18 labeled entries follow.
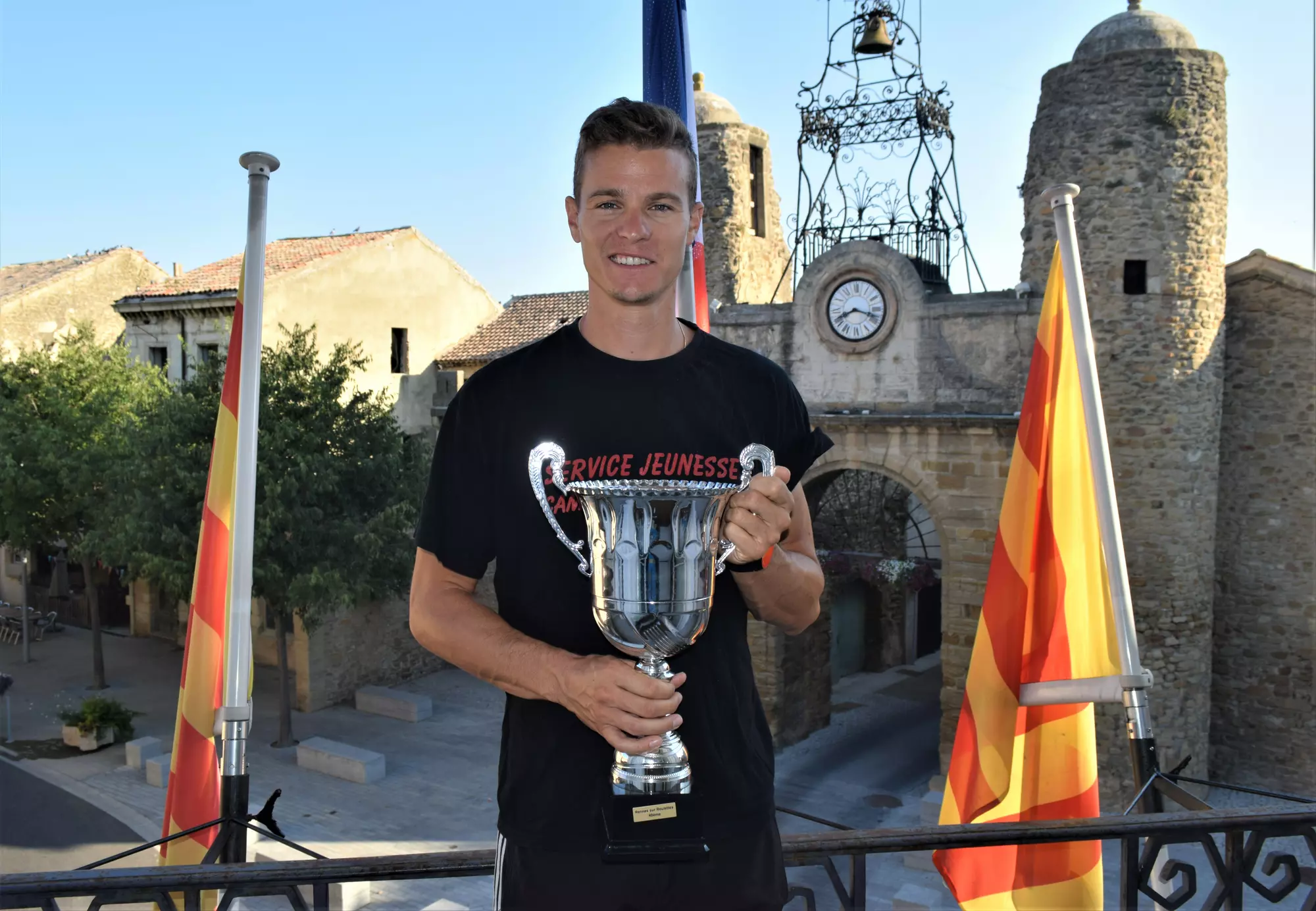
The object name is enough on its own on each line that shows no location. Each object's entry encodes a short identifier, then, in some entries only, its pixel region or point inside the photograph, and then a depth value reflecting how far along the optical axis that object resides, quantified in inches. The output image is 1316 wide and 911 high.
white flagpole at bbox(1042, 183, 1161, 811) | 180.5
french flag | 179.8
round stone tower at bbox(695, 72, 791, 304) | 673.6
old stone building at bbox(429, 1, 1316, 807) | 504.4
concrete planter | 619.2
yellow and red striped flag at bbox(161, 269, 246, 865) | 176.4
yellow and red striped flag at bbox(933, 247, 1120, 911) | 180.2
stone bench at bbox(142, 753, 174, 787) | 562.3
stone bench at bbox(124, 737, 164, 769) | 588.1
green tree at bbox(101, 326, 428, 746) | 595.5
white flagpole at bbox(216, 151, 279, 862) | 160.1
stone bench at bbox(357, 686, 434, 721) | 691.4
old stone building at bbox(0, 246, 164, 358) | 962.7
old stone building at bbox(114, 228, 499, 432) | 756.6
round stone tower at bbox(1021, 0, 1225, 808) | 501.0
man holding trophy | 74.8
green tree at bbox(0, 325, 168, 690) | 708.0
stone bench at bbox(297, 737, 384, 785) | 573.0
